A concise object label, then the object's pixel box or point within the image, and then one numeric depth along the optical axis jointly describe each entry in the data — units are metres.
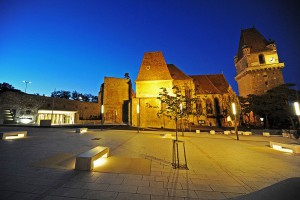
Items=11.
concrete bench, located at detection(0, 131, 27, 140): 9.71
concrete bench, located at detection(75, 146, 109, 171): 4.48
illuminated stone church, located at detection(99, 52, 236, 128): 28.56
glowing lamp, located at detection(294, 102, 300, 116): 9.50
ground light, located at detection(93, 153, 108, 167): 5.09
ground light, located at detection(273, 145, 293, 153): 7.99
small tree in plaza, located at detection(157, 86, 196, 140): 7.48
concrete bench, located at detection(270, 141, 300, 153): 7.53
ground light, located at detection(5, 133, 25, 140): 9.91
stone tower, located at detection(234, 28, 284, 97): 37.69
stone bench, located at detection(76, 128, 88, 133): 14.96
